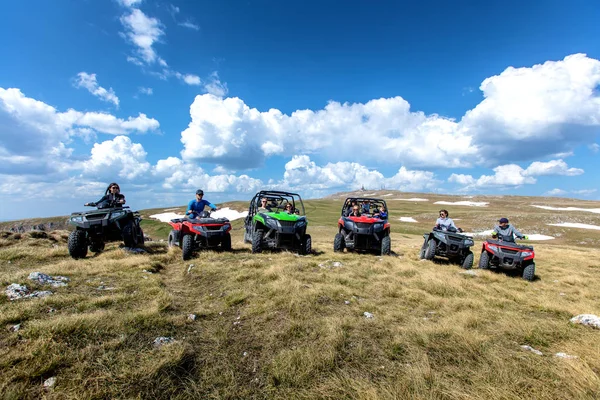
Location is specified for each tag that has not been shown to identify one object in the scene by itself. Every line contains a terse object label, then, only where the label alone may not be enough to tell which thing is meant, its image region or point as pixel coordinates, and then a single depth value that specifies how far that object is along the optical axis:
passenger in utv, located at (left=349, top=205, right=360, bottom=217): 13.62
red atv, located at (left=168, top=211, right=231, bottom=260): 10.12
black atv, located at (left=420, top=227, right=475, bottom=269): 10.98
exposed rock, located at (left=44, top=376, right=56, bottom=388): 2.83
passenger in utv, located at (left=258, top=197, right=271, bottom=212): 12.09
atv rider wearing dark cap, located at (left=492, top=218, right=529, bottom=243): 10.34
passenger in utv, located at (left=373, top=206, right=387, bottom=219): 13.34
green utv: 11.07
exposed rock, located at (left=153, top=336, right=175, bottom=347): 3.82
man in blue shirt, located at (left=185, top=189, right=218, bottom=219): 11.61
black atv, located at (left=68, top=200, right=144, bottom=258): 9.42
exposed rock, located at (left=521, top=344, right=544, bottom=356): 3.95
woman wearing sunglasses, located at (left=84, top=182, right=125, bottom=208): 10.46
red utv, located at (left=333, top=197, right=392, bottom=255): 12.41
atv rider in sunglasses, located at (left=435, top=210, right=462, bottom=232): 12.17
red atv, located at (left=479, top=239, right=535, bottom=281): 9.39
